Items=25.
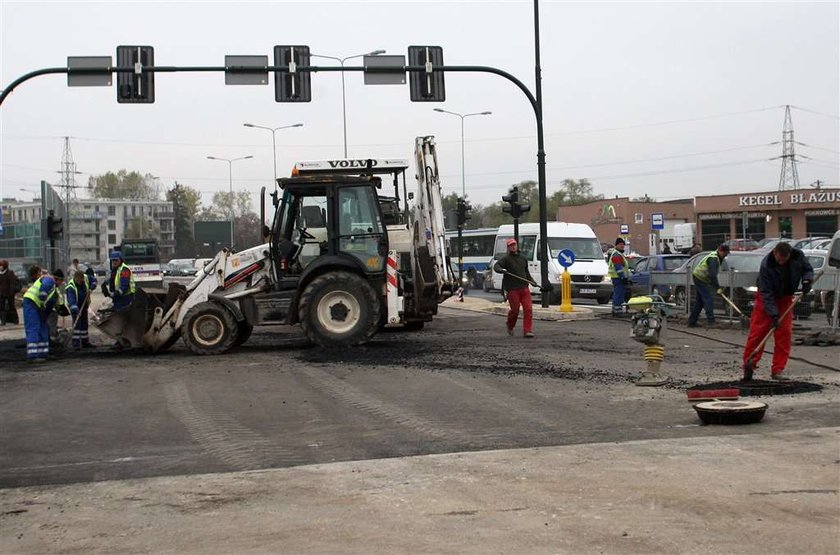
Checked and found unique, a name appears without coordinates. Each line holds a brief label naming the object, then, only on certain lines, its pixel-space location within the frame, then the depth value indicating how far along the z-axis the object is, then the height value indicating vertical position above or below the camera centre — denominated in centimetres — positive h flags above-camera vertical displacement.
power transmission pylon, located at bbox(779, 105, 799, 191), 7281 +786
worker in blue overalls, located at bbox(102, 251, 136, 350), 1549 -31
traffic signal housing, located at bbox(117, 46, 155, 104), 1948 +408
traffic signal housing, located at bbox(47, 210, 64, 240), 2247 +105
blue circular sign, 2234 -1
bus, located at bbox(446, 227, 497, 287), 4184 +37
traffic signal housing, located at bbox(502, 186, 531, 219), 2206 +131
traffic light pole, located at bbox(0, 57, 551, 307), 1900 +416
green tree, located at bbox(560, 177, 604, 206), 11344 +851
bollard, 2133 -86
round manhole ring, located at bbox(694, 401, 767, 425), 777 -137
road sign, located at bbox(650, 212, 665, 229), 4675 +177
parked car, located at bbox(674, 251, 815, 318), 1593 -74
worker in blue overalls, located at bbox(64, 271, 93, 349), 1666 -66
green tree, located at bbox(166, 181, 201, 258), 12088 +757
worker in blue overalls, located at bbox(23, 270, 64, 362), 1443 -71
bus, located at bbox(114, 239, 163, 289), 5484 +86
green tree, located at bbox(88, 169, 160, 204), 13425 +1226
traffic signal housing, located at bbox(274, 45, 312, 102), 1980 +408
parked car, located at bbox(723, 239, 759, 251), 4482 +45
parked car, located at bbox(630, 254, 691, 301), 2694 -24
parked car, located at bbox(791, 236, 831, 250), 3228 +35
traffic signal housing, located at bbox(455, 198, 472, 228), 1970 +105
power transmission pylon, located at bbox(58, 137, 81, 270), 9902 +964
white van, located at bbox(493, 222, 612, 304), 2683 -1
